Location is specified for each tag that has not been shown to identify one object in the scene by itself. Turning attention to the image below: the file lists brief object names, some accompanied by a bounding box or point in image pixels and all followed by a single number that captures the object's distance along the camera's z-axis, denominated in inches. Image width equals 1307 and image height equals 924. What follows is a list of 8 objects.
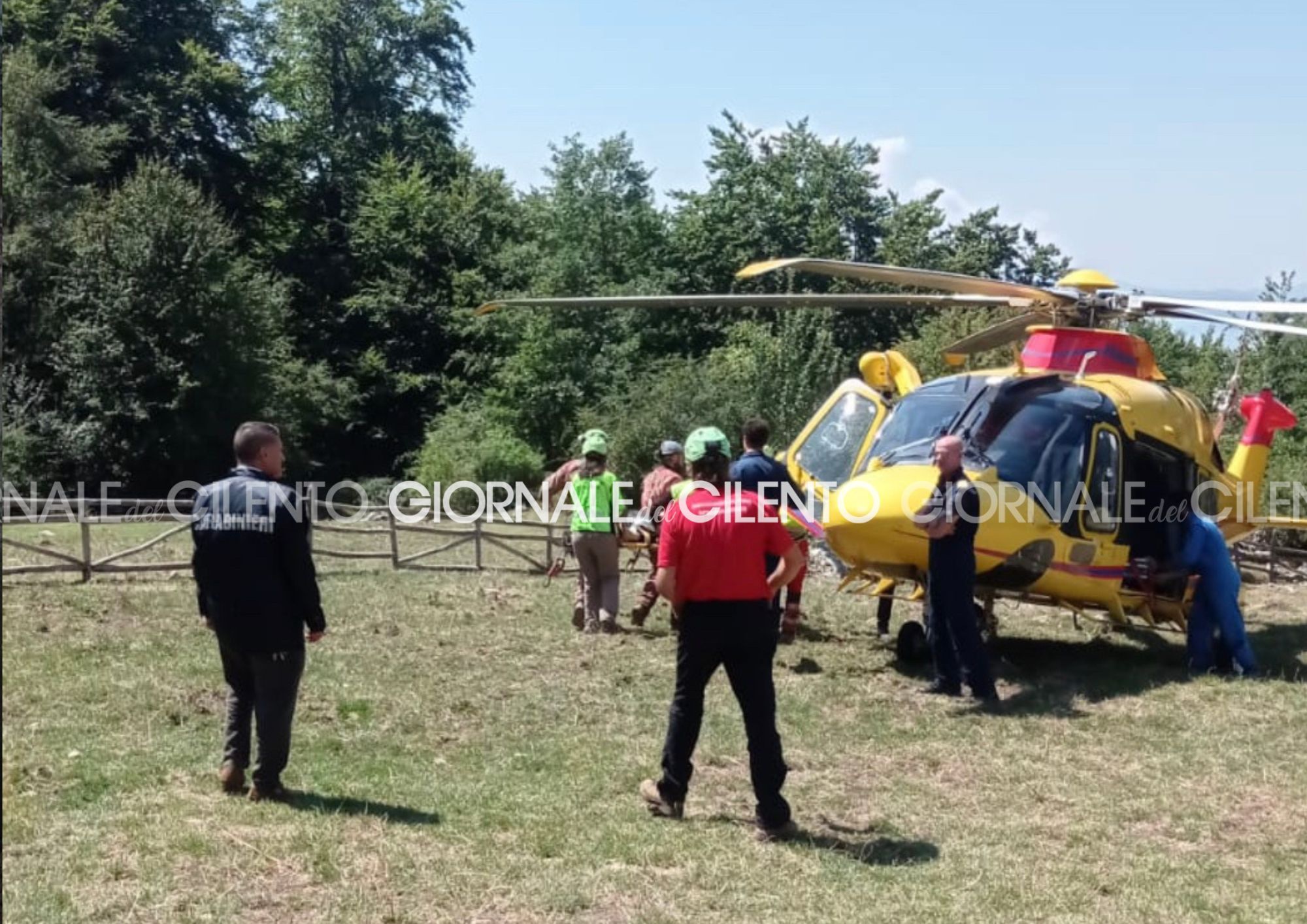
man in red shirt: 235.8
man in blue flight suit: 398.9
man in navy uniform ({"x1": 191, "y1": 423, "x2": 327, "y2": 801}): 235.1
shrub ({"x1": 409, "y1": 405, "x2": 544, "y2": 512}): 1320.1
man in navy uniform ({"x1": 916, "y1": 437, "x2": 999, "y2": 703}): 344.5
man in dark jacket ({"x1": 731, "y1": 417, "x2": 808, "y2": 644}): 375.6
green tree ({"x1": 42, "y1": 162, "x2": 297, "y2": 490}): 1244.5
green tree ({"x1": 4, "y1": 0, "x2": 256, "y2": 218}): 1497.3
